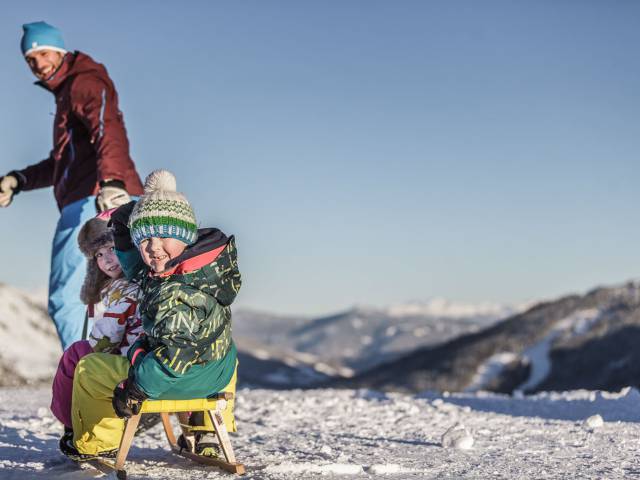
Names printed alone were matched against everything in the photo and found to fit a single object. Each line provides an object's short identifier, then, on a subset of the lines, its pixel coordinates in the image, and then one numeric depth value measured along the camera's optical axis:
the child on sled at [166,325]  3.17
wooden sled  3.33
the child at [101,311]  3.60
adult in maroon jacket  4.98
